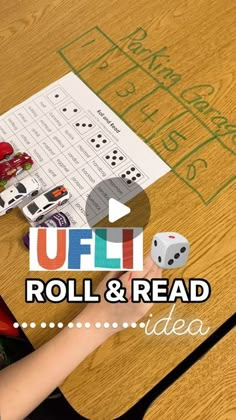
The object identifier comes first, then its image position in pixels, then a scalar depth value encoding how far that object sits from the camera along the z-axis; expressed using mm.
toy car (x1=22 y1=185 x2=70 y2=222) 774
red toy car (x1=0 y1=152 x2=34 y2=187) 818
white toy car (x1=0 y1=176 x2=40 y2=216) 786
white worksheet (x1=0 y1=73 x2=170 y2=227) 812
